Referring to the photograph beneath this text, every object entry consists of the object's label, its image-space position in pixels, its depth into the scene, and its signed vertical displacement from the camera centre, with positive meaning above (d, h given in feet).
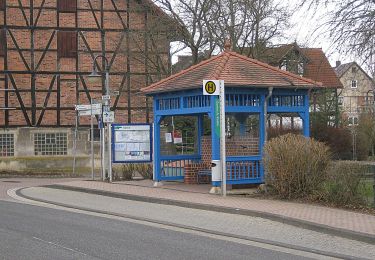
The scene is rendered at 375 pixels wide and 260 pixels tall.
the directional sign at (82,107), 77.61 +5.22
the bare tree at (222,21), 98.63 +20.72
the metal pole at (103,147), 74.84 -0.05
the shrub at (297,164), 49.78 -1.69
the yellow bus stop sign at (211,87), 53.01 +5.19
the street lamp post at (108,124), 72.38 +2.72
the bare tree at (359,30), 41.39 +8.02
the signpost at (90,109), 75.70 +4.91
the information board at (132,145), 73.26 +0.15
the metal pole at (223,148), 54.13 -0.28
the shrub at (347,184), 46.44 -3.21
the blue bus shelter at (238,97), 56.65 +4.80
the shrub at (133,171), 79.20 -3.34
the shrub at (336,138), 116.88 +1.08
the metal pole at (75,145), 114.89 +0.40
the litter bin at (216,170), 54.70 -2.30
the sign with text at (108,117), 73.10 +3.65
